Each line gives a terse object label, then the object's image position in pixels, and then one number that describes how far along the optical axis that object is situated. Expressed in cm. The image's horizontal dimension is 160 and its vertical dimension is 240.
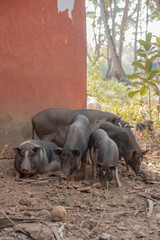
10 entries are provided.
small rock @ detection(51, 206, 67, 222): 309
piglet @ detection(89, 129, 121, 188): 440
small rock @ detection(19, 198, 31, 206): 352
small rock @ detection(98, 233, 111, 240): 286
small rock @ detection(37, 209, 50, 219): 322
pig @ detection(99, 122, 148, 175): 518
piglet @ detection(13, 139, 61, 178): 471
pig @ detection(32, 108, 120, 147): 585
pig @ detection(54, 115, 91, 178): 465
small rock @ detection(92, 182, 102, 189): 434
